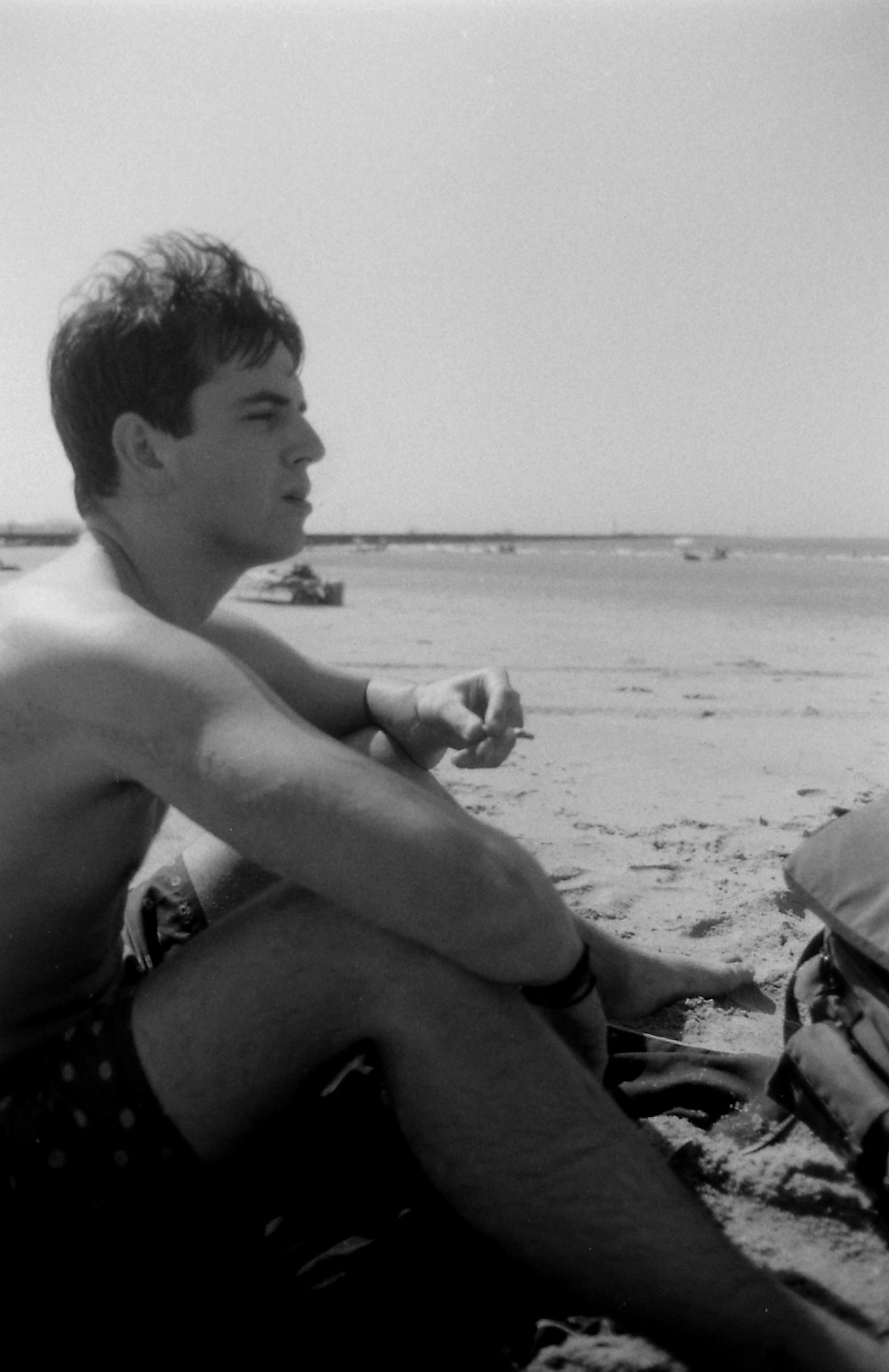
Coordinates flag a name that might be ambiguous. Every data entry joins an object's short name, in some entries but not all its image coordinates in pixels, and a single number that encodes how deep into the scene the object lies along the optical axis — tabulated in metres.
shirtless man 1.52
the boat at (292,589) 15.16
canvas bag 1.94
